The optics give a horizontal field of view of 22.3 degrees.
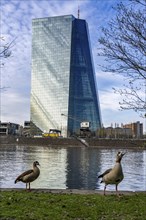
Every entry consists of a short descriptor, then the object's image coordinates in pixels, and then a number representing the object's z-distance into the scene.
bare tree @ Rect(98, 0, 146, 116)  13.60
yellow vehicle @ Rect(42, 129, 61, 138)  195.77
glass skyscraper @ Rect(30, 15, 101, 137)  195.62
